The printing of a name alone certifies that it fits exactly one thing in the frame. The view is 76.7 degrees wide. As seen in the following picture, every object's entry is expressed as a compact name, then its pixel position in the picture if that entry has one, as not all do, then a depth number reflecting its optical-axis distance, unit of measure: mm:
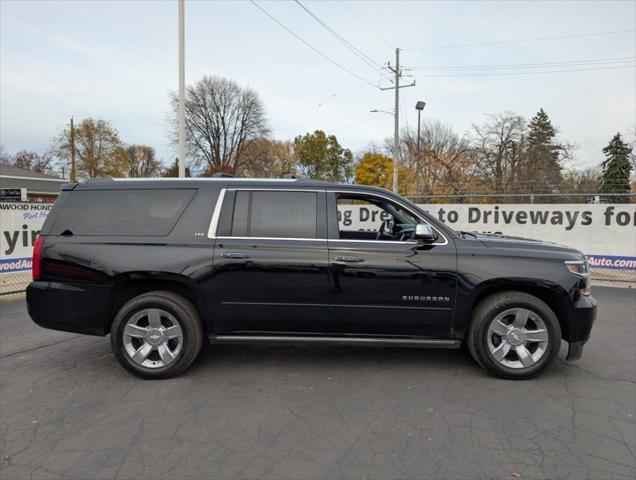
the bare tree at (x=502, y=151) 41344
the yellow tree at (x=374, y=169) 56075
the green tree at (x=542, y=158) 37138
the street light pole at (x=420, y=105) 32500
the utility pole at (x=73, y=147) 47675
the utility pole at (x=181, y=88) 11922
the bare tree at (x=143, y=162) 75762
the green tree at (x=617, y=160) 38322
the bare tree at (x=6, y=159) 66288
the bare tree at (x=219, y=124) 55156
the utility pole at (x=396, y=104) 26828
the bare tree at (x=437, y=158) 37656
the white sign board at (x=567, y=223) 9391
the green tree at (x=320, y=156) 67938
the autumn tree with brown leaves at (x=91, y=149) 51625
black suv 3889
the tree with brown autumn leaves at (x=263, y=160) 57188
